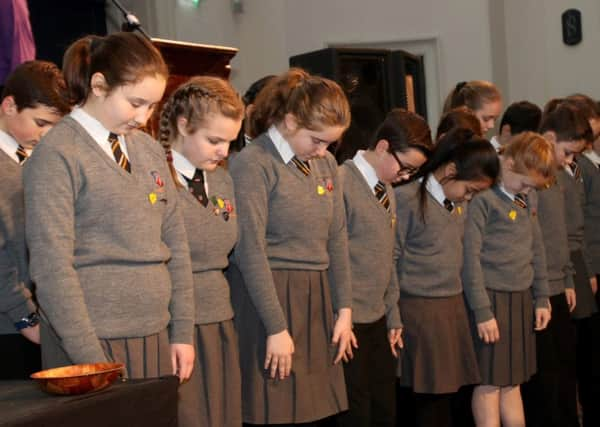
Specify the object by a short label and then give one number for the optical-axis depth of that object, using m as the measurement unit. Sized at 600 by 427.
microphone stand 3.25
